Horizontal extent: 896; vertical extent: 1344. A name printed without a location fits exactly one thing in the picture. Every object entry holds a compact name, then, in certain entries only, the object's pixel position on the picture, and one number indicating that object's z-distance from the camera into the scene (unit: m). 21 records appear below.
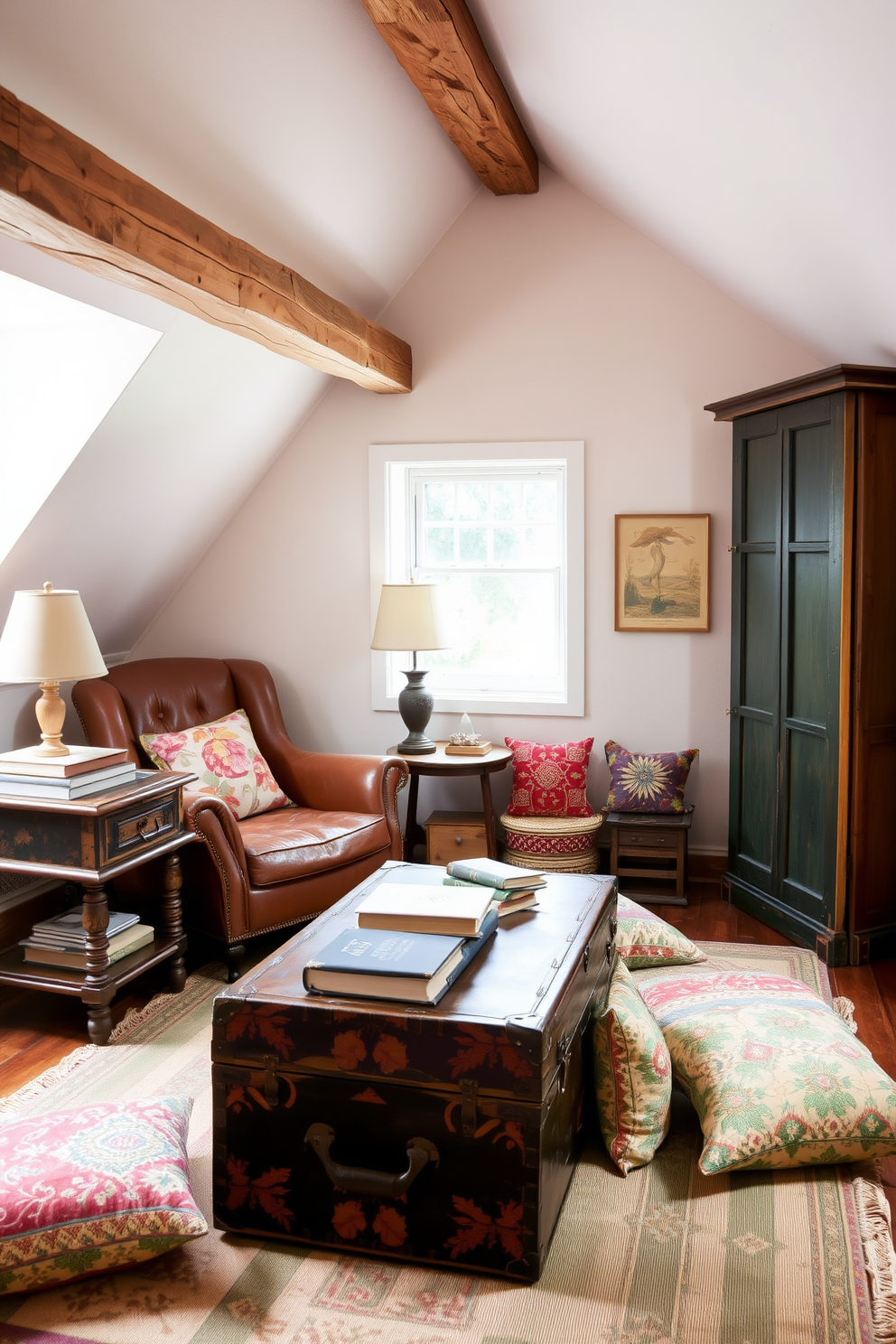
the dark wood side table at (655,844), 4.05
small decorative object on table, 4.26
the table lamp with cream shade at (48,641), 2.81
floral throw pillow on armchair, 3.74
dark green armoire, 3.35
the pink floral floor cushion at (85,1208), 1.82
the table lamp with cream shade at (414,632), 4.24
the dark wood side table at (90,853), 2.86
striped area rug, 1.75
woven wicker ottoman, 4.14
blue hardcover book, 1.88
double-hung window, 4.61
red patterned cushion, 4.26
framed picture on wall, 4.30
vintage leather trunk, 1.82
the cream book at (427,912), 2.08
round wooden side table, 4.10
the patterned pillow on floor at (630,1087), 2.22
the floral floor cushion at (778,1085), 2.12
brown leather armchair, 3.29
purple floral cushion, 4.18
